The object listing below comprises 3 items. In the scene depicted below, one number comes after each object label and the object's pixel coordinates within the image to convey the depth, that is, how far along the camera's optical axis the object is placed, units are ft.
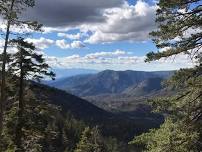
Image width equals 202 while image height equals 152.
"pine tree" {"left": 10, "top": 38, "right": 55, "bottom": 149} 44.36
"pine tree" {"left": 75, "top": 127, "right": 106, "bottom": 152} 97.34
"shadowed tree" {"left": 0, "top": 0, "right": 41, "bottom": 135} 30.80
